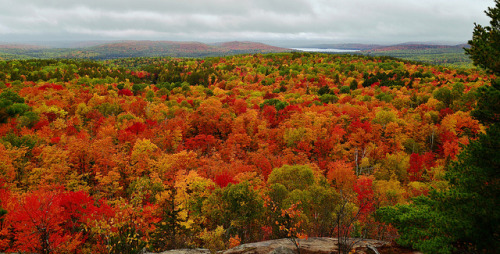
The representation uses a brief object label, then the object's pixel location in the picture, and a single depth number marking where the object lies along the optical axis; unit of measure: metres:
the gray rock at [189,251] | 19.84
